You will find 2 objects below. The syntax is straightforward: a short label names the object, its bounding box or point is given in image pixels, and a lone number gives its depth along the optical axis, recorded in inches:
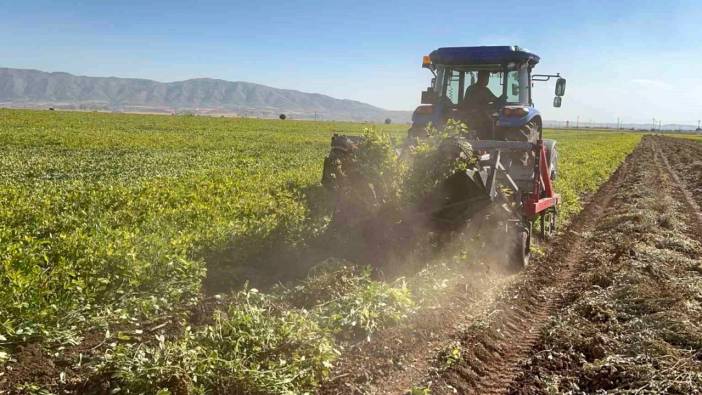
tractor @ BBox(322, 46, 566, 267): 263.7
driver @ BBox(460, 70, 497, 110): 370.3
